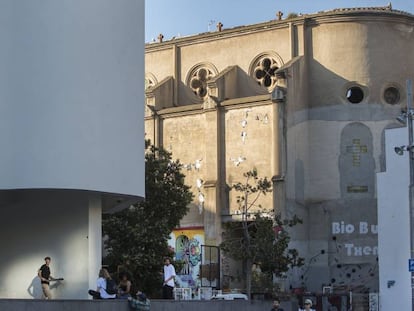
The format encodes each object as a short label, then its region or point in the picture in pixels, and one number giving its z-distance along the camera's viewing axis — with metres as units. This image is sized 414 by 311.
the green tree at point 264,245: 43.62
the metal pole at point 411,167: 31.17
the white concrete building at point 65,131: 22.77
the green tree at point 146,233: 35.12
